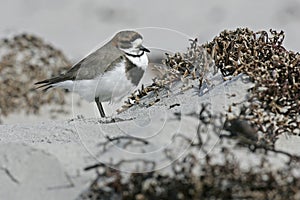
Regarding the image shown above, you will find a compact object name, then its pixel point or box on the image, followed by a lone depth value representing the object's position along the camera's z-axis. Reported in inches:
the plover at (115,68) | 381.1
